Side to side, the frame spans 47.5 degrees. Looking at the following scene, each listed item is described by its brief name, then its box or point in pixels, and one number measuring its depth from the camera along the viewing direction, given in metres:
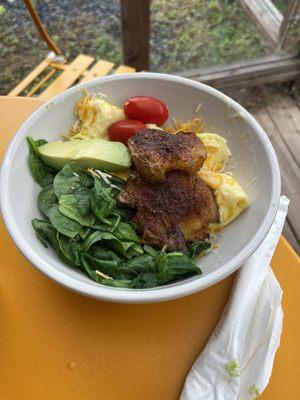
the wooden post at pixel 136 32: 0.49
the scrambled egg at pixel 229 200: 0.26
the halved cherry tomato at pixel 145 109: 0.29
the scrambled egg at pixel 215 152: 0.29
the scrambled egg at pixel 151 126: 0.29
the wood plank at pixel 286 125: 0.61
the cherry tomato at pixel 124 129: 0.29
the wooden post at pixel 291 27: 0.60
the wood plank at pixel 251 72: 0.63
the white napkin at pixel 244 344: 0.22
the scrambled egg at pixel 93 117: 0.29
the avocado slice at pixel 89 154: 0.26
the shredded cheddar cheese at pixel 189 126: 0.30
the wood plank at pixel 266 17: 0.64
